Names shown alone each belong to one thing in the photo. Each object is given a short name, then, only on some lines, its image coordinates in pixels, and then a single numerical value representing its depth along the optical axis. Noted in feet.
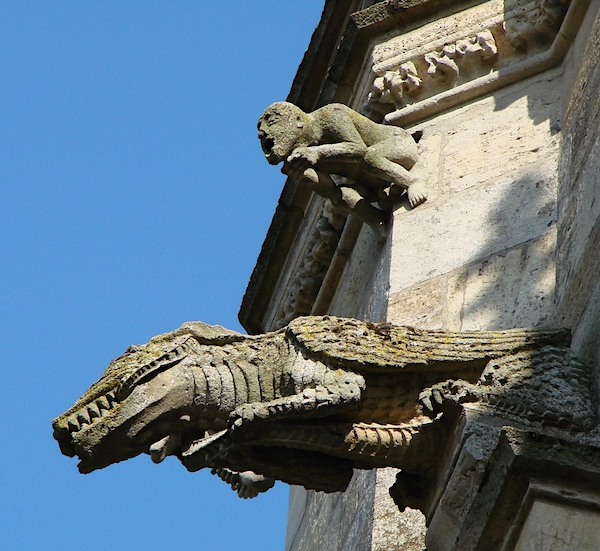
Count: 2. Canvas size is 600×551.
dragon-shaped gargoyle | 27.76
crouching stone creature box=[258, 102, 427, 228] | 41.78
